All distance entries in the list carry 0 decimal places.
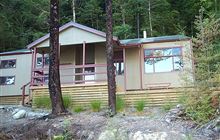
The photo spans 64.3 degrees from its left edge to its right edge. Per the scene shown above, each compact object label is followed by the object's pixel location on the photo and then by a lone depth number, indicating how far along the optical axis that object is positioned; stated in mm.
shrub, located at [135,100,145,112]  6679
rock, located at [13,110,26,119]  6843
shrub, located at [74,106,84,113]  6931
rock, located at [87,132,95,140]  5031
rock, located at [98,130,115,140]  4525
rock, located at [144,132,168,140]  4627
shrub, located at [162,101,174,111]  6636
